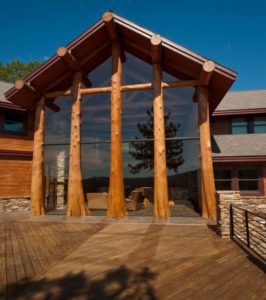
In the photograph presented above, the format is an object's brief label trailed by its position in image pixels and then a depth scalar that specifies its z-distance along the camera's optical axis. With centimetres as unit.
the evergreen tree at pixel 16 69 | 3500
